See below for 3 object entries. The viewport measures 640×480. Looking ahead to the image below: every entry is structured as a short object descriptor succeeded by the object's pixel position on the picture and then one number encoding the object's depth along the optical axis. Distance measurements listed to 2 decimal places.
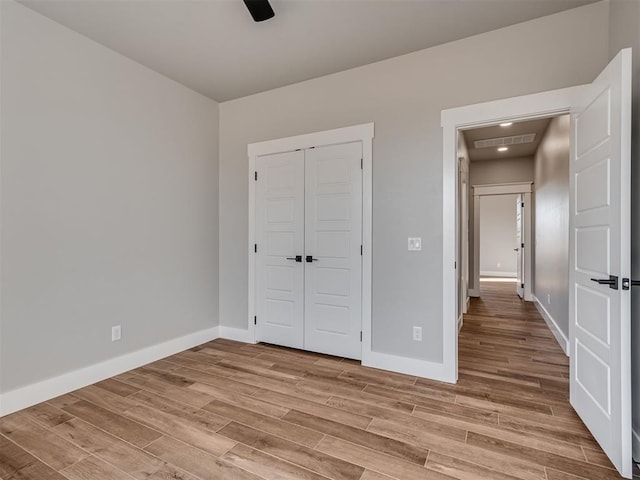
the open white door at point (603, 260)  1.61
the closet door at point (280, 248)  3.48
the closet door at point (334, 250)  3.15
